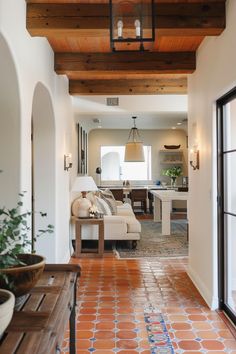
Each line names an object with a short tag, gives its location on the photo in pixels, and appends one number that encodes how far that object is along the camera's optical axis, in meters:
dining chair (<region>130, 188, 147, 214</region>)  9.87
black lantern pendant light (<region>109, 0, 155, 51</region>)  2.16
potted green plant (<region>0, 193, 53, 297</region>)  1.42
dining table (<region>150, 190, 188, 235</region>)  6.82
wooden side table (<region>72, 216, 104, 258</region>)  5.45
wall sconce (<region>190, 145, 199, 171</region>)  3.95
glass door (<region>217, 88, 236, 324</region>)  3.07
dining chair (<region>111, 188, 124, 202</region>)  9.81
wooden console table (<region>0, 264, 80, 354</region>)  1.15
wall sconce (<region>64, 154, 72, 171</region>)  4.97
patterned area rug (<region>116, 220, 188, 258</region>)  5.55
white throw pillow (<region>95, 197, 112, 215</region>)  6.17
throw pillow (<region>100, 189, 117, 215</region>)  6.66
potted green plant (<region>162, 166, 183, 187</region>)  10.25
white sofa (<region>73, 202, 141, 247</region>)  5.70
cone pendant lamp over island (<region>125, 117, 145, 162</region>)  9.02
